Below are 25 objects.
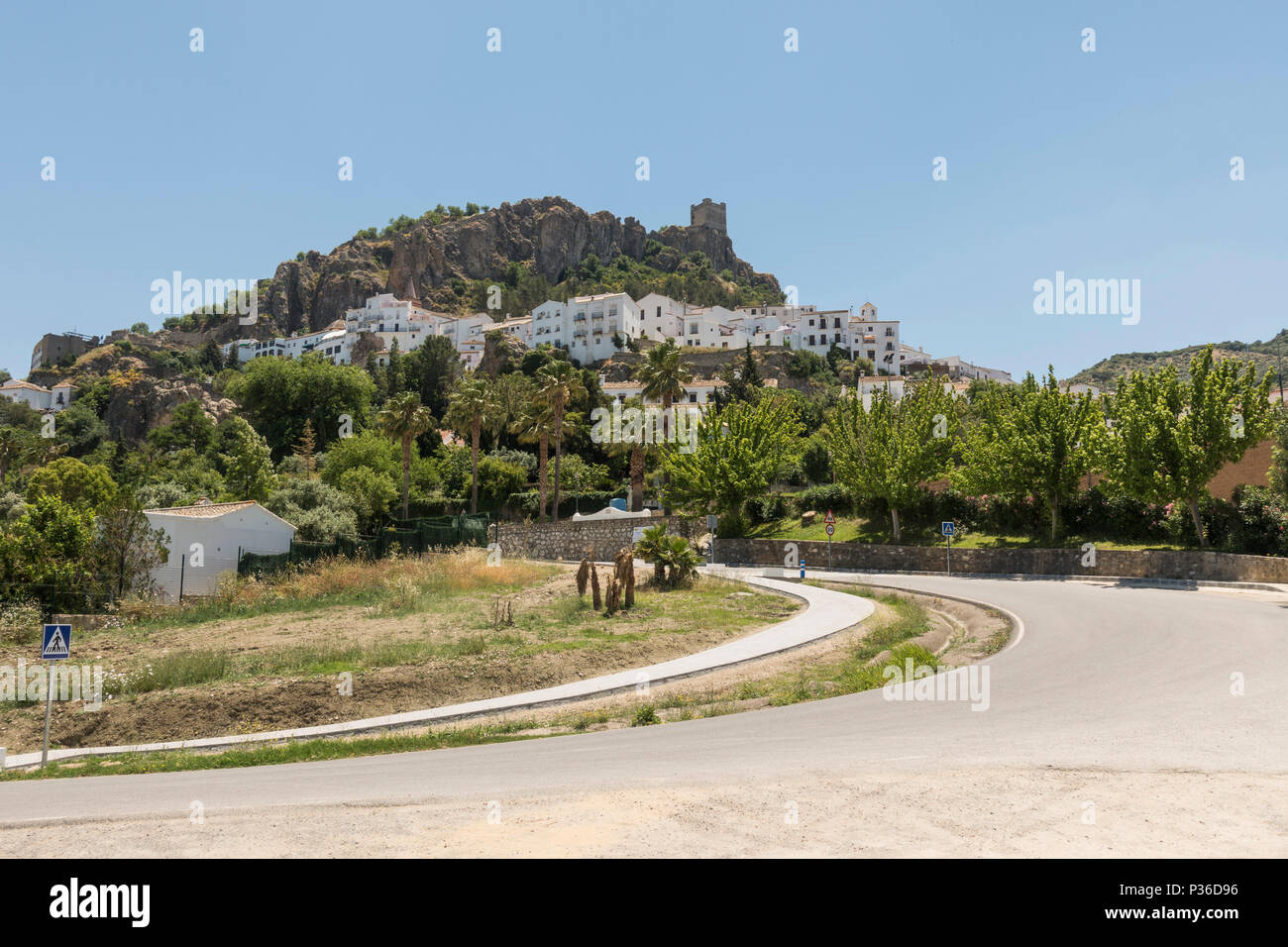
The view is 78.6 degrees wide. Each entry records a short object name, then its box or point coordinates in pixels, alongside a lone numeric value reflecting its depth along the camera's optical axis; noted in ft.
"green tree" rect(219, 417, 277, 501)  195.72
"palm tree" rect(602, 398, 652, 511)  188.03
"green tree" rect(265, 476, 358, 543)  155.63
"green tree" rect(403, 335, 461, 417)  366.22
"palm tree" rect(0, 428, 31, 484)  208.23
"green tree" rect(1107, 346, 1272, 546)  108.47
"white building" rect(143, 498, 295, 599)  108.68
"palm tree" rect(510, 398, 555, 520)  190.19
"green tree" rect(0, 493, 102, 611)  90.99
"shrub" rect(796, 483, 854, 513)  172.14
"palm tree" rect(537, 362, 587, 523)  188.14
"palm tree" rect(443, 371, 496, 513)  195.11
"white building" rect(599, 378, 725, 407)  323.16
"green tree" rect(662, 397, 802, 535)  168.25
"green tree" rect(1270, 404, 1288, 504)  94.48
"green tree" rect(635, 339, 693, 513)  185.47
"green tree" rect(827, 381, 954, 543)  145.07
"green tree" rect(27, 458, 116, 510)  162.20
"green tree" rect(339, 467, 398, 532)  196.07
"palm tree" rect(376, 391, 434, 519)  195.52
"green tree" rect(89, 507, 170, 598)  97.96
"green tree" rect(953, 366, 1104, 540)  129.18
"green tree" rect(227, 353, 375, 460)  304.30
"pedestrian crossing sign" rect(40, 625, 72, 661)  46.11
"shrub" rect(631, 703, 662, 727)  44.96
